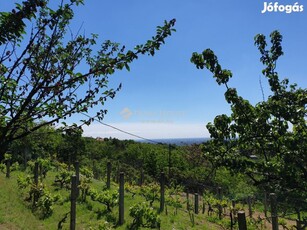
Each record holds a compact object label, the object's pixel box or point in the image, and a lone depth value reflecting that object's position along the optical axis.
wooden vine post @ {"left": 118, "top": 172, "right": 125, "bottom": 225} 9.68
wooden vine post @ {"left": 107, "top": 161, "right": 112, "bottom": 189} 14.74
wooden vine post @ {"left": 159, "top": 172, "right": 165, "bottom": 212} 11.76
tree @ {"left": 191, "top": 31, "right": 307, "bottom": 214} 3.76
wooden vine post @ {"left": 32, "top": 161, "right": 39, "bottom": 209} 11.38
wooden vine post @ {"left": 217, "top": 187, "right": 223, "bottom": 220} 13.85
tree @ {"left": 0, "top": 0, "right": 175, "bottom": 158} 2.41
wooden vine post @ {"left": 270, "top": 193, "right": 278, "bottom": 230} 5.12
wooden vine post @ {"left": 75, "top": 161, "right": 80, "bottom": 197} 12.72
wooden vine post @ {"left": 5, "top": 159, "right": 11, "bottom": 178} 16.48
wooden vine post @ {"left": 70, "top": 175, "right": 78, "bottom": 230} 7.58
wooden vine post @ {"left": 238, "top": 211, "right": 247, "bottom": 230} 3.26
